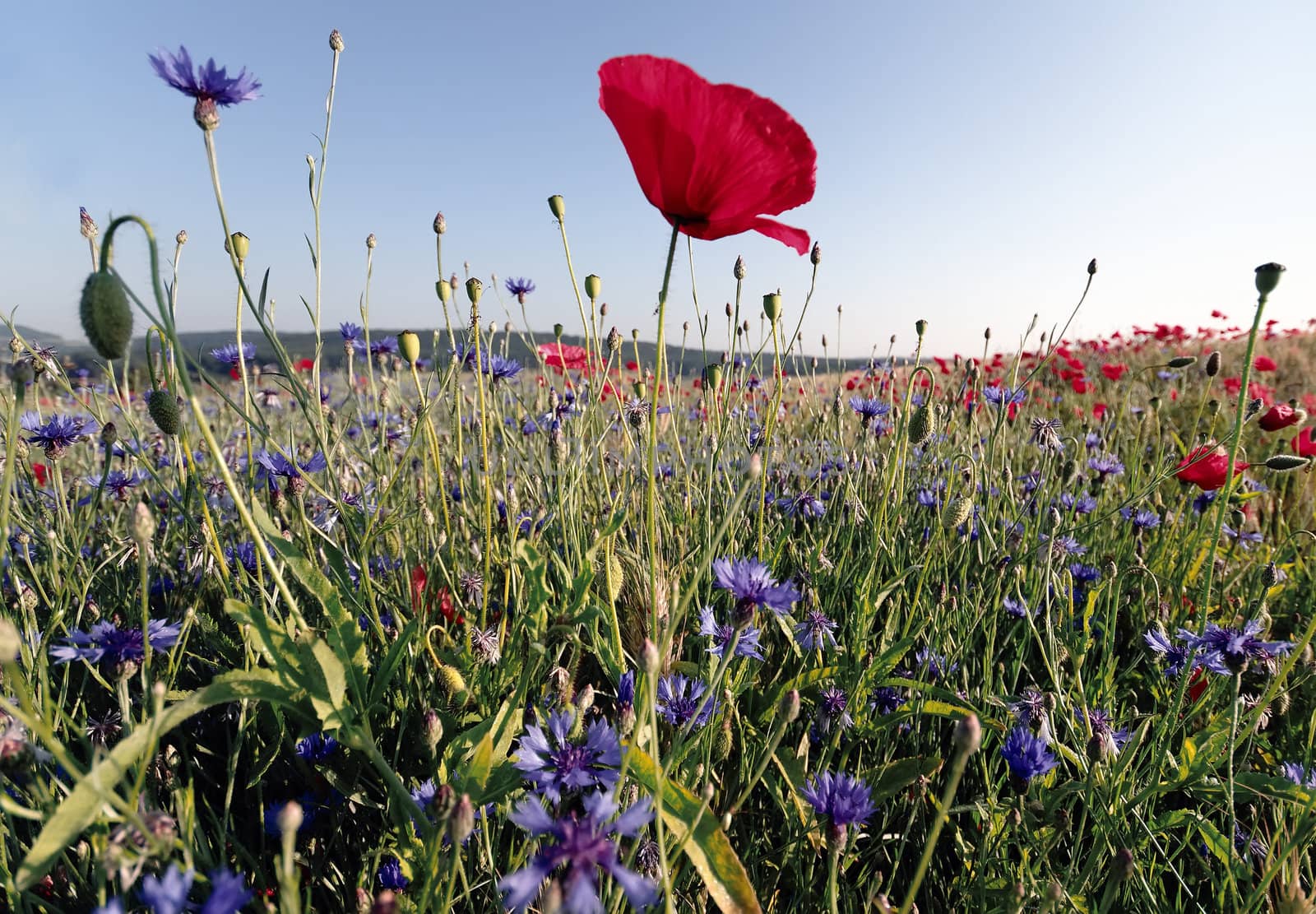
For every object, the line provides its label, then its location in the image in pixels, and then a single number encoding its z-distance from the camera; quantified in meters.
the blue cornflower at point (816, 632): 0.41
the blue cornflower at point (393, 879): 0.30
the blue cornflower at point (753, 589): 0.28
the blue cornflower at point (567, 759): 0.25
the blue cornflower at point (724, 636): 0.36
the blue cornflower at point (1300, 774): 0.34
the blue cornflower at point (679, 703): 0.33
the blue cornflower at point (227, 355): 0.66
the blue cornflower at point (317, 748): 0.34
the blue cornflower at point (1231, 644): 0.36
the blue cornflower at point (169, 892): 0.16
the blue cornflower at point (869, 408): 0.62
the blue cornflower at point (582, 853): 0.18
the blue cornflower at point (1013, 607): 0.46
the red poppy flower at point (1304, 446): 0.65
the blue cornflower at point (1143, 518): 0.61
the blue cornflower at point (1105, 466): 0.66
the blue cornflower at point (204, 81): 0.28
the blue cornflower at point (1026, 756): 0.33
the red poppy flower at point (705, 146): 0.26
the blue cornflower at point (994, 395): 0.75
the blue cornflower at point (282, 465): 0.40
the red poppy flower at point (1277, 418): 0.54
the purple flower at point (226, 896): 0.17
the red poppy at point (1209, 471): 0.50
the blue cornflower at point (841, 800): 0.28
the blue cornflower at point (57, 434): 0.49
